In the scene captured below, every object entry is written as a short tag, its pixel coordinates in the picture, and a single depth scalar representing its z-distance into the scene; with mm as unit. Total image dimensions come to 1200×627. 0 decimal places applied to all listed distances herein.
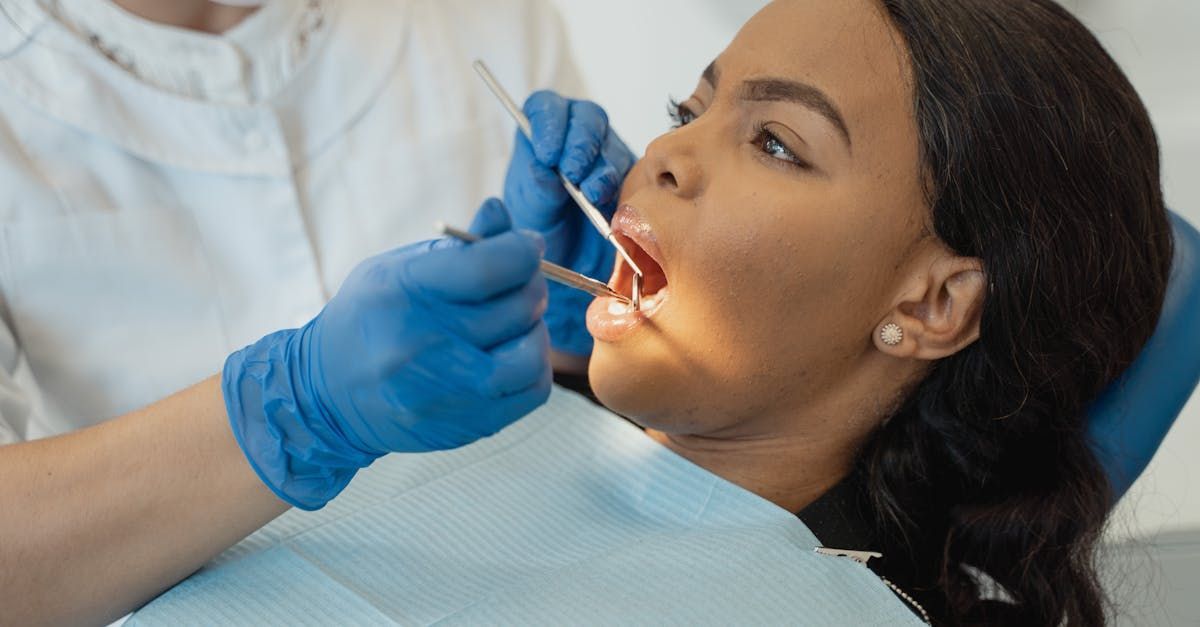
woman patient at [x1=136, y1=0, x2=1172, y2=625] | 1258
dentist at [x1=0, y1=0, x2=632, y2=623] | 1046
